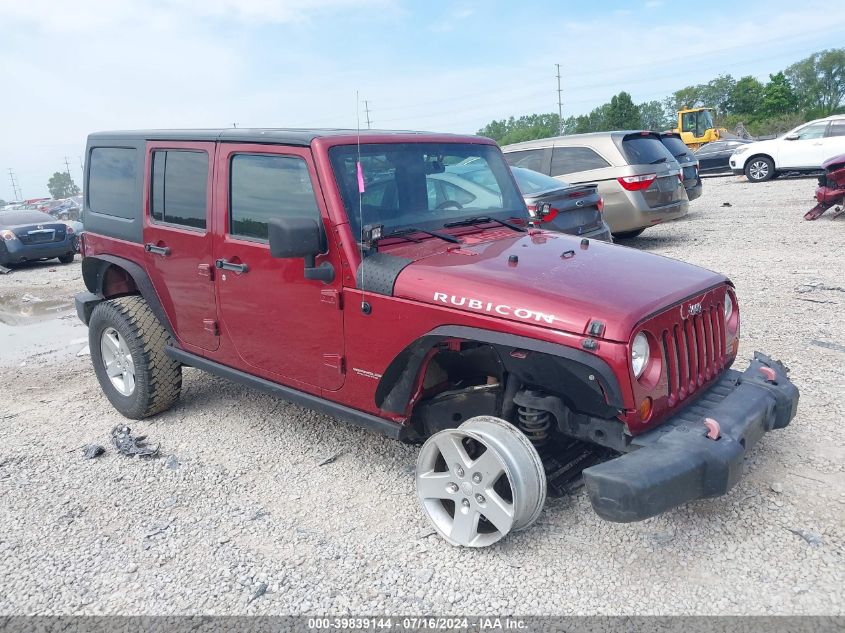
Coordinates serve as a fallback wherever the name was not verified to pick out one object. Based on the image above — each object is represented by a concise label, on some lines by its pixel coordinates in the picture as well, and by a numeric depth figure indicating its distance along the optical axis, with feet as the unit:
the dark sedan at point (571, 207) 24.87
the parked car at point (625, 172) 31.14
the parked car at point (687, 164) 38.04
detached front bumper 8.36
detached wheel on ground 9.44
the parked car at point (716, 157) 77.76
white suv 53.78
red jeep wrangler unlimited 9.19
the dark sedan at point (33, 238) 43.78
